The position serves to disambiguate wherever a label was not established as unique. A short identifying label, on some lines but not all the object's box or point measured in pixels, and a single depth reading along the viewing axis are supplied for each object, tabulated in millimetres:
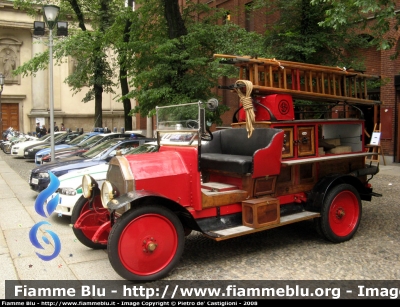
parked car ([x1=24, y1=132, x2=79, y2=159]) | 19111
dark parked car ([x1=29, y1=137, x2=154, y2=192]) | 9352
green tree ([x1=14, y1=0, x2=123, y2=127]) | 16031
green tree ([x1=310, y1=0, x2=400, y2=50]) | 5980
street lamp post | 11188
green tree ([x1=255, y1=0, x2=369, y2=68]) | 9891
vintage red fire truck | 4688
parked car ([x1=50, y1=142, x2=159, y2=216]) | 7383
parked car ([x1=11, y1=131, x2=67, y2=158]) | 20438
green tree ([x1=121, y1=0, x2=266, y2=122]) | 11414
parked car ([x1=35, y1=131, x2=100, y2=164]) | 15070
